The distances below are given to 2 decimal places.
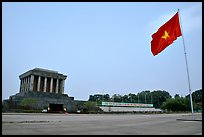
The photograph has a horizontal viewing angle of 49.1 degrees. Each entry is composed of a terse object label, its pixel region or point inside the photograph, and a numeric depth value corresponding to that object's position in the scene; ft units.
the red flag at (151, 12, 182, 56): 42.34
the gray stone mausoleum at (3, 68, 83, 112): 152.56
